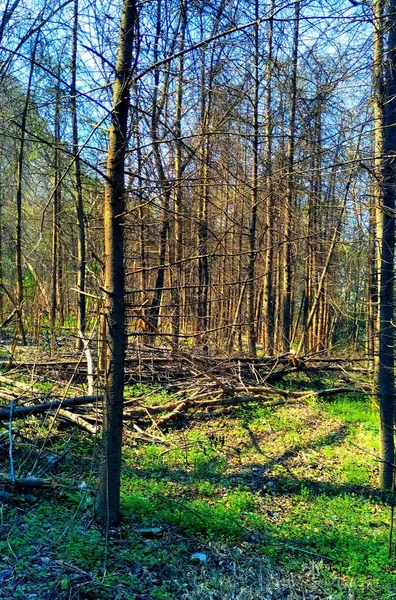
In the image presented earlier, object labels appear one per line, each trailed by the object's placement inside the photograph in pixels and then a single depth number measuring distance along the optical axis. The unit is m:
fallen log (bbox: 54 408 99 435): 5.93
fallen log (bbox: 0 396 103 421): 5.28
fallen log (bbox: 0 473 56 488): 4.20
